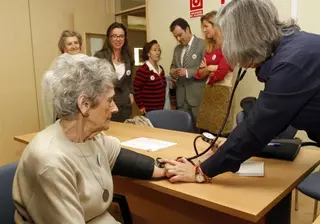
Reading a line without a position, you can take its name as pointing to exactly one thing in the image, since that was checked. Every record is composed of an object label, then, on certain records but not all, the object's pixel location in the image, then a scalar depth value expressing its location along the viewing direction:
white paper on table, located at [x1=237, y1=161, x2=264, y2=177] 1.23
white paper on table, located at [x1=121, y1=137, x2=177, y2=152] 1.67
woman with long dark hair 2.96
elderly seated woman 0.92
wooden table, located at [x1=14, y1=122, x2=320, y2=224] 1.00
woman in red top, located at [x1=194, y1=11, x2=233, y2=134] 2.79
